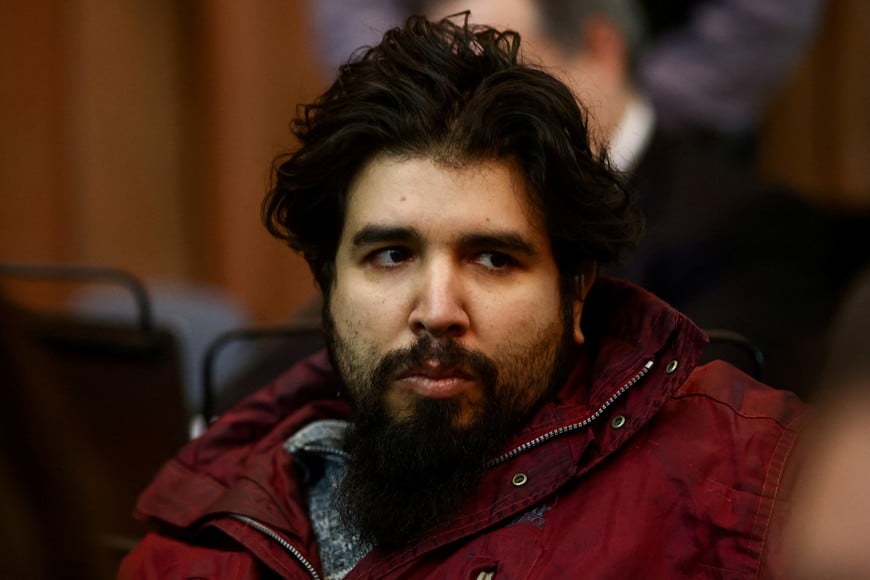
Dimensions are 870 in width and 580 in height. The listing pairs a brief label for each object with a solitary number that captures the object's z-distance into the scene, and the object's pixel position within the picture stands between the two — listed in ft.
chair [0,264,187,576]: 11.43
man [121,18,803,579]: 9.77
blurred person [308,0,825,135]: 14.24
